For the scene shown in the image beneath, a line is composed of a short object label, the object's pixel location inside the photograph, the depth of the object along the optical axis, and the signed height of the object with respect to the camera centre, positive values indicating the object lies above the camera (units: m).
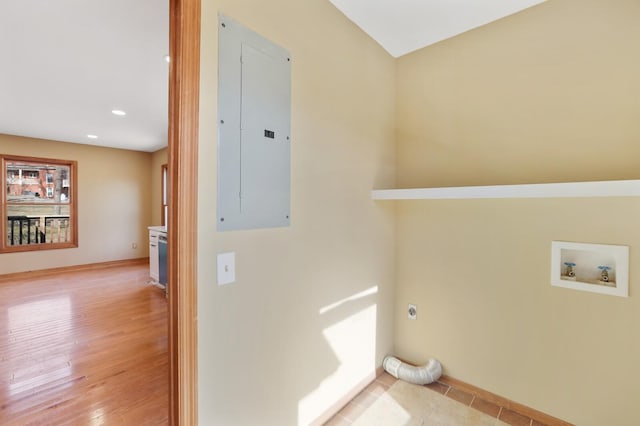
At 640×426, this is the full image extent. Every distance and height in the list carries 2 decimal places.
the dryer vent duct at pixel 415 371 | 2.03 -1.13
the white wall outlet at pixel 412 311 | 2.21 -0.77
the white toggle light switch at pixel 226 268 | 1.20 -0.24
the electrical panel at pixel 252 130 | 1.20 +0.35
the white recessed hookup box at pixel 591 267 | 1.50 -0.31
